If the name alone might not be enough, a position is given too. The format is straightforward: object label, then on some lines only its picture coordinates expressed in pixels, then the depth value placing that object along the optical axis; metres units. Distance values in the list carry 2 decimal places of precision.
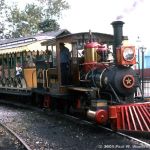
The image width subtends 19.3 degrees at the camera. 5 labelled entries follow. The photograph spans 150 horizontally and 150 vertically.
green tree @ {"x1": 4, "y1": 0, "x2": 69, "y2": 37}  49.12
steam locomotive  10.13
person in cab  12.99
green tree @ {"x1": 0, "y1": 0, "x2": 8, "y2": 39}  50.00
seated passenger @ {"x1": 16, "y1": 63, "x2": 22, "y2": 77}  18.47
